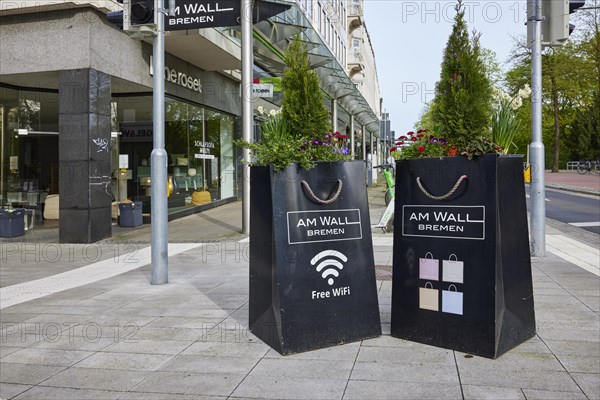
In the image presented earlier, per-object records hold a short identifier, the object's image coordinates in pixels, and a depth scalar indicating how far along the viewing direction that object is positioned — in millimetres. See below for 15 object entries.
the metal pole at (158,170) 7145
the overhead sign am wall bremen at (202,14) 9648
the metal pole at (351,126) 29788
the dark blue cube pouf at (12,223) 13016
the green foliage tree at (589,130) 53875
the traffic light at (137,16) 6953
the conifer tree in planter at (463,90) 4430
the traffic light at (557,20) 8742
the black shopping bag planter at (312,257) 4238
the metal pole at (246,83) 12578
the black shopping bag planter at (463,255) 3992
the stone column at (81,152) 11969
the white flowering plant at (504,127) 4406
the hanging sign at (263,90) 13328
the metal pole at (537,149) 8836
